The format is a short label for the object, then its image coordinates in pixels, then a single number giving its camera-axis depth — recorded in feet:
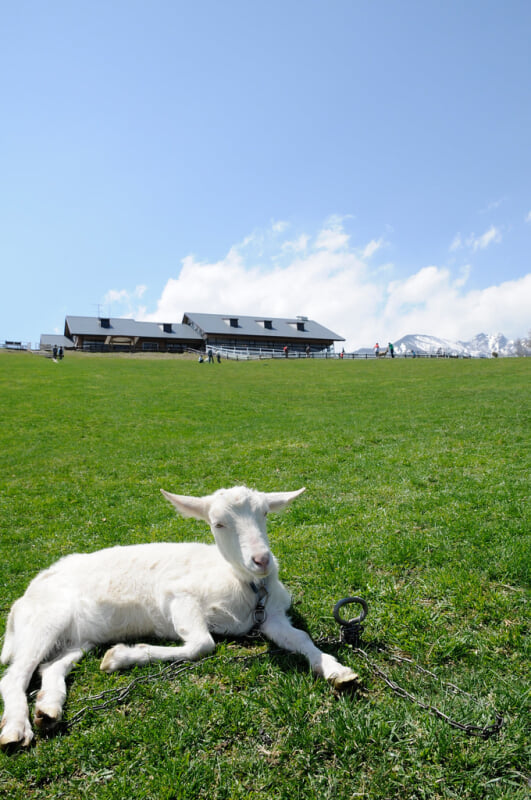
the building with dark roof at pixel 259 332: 277.70
